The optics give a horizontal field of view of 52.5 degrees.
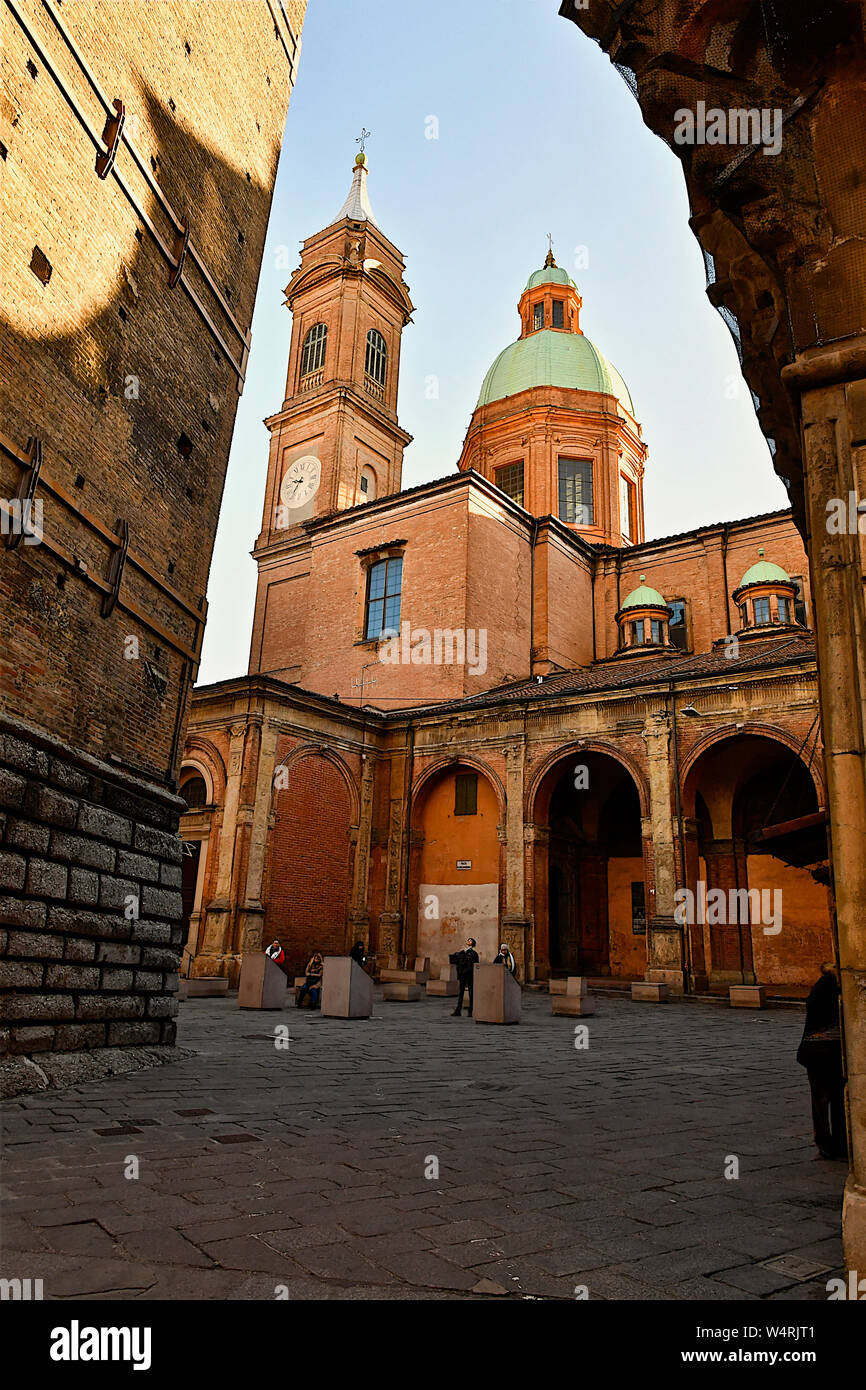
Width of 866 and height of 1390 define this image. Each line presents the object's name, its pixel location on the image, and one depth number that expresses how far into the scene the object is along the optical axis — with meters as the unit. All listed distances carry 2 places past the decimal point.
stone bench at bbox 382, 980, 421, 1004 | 18.33
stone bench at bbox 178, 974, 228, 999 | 17.77
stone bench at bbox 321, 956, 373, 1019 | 14.08
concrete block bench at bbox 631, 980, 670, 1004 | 18.48
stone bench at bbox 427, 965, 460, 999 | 19.61
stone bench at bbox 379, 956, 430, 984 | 19.81
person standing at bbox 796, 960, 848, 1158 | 5.31
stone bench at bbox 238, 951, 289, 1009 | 14.80
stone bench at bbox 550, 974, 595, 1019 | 15.62
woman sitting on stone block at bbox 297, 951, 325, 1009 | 16.12
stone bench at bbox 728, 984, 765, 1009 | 17.66
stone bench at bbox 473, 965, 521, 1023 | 14.03
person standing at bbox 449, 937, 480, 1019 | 15.88
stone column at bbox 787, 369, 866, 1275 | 3.34
